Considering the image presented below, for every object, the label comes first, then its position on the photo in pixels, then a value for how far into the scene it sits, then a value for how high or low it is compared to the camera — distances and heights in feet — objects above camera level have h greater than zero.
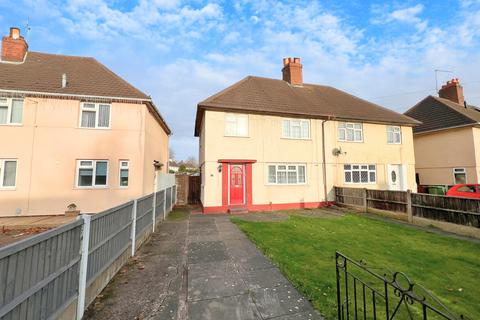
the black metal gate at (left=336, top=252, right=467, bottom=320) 10.84 -6.74
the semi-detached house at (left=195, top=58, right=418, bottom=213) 40.96 +6.30
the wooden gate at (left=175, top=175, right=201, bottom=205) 55.16 -2.73
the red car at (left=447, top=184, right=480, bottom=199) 33.96 -2.21
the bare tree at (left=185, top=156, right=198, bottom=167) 228.33 +18.59
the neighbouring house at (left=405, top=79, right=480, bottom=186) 54.49 +9.62
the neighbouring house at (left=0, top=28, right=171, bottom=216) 35.63 +6.41
